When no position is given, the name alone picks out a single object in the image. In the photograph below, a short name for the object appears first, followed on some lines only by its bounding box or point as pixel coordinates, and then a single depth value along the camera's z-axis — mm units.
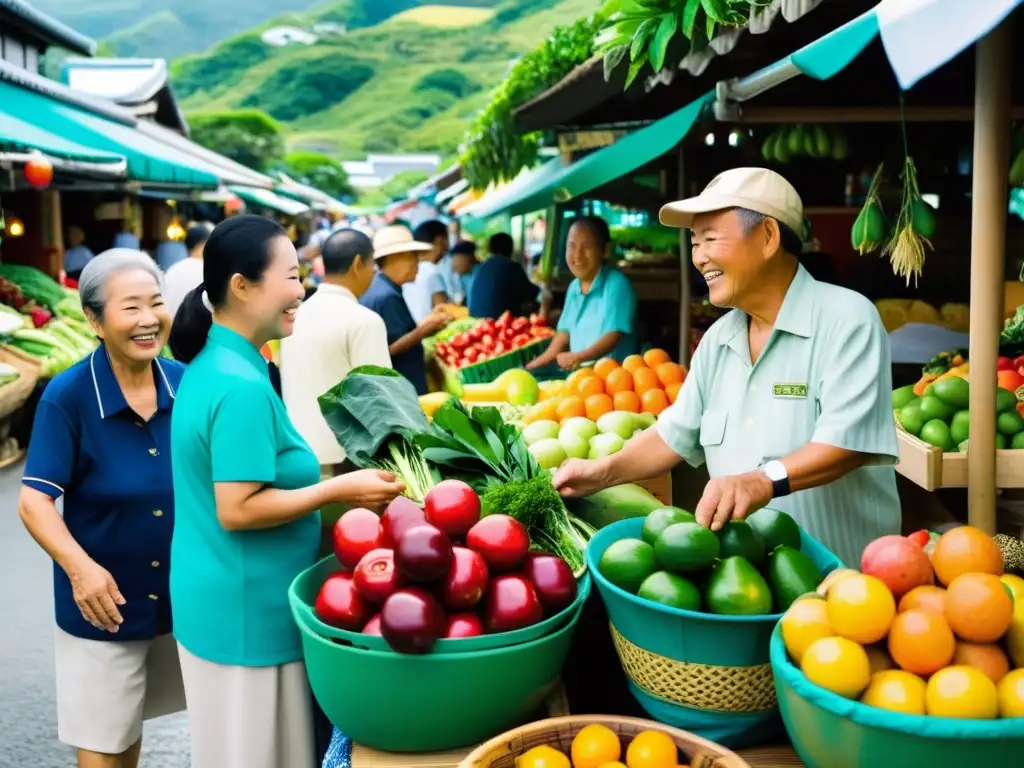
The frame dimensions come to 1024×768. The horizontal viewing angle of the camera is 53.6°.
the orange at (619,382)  4738
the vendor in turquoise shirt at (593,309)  5949
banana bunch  5531
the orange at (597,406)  4457
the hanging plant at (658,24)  3596
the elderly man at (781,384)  2365
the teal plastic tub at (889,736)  1364
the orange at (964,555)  1672
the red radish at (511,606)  1904
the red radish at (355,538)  2115
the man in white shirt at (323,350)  4711
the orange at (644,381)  4777
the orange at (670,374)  4855
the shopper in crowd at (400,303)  6098
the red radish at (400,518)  1983
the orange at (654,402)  4590
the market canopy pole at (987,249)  2781
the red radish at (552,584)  2008
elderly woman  2820
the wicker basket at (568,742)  1694
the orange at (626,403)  4570
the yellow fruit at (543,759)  1730
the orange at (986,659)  1529
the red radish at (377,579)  1903
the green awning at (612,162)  4863
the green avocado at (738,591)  1770
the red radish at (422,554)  1828
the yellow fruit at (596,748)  1757
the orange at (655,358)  5082
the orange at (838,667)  1488
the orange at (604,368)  4969
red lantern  9164
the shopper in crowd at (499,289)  9453
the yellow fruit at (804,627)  1580
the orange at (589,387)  4637
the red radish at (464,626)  1867
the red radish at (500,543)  1992
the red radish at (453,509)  2051
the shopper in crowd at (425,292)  10195
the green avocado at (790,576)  1832
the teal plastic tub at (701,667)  1737
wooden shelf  3318
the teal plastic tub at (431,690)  1824
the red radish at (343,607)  1940
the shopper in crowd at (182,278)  8609
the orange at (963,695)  1412
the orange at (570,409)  4445
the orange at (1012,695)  1433
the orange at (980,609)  1543
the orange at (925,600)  1609
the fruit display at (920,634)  1451
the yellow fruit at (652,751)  1714
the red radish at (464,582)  1884
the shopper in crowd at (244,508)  2268
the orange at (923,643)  1526
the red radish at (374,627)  1870
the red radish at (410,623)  1776
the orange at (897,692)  1448
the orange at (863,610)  1577
